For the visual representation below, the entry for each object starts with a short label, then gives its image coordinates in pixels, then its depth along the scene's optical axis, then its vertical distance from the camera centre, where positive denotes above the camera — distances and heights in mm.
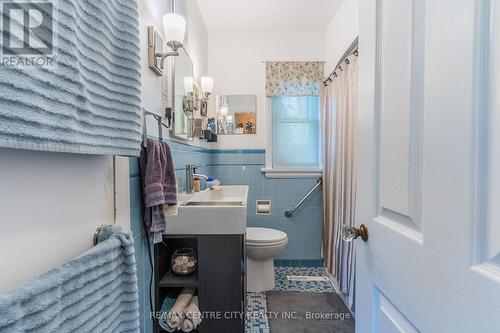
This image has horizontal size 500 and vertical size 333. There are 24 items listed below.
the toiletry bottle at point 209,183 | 2168 -179
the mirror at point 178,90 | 1496 +444
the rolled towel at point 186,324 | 1269 -806
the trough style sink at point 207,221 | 1283 -294
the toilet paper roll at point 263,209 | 2777 -506
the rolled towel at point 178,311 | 1235 -726
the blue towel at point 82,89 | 385 +140
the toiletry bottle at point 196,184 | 1914 -167
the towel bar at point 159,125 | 1095 +181
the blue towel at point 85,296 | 386 -246
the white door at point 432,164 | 418 -3
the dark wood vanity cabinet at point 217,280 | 1300 -602
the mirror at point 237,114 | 2803 +529
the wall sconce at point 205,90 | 2260 +649
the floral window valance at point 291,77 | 2744 +916
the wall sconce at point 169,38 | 1253 +628
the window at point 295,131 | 2824 +347
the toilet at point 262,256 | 2127 -789
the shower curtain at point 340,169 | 1922 -57
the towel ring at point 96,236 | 709 -207
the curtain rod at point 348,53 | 1895 +865
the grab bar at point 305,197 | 2744 -373
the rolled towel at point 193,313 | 1271 -752
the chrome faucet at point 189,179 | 1796 -120
